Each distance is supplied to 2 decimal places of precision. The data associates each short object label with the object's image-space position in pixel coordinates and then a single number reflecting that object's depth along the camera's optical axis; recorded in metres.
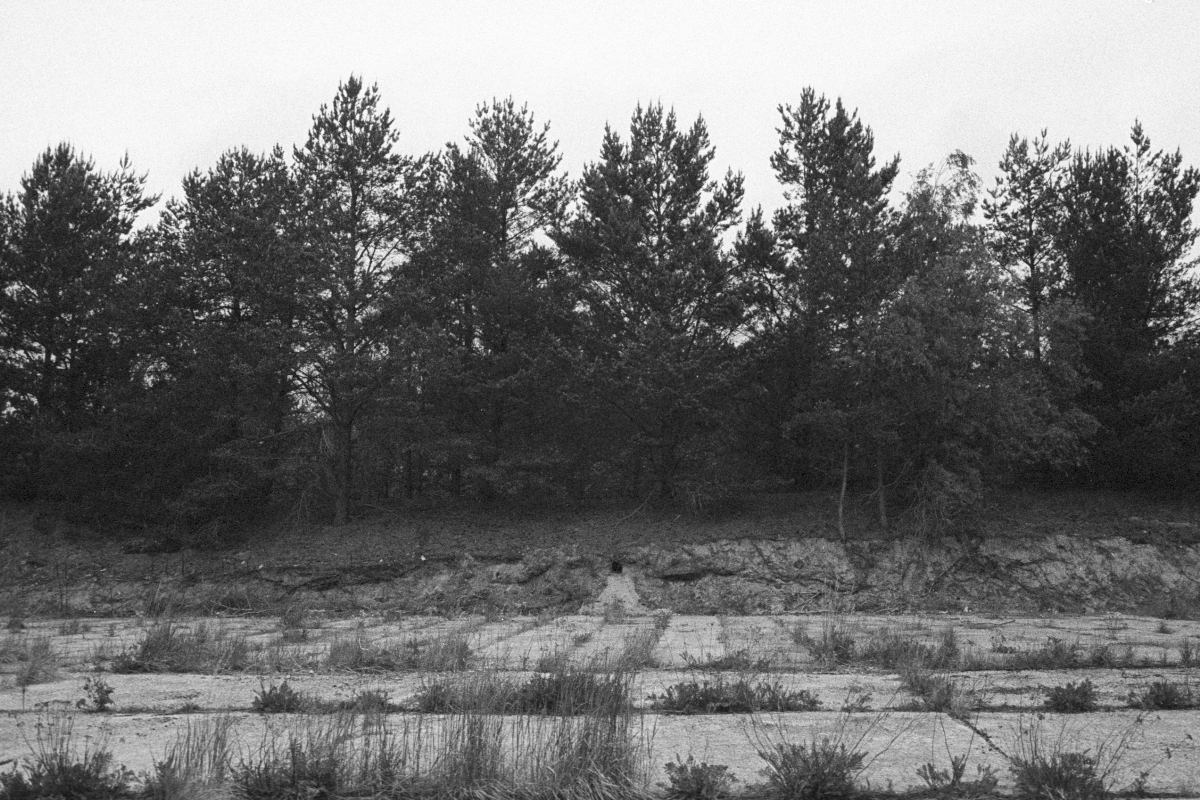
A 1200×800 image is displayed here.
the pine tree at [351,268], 23.38
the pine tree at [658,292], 23.05
